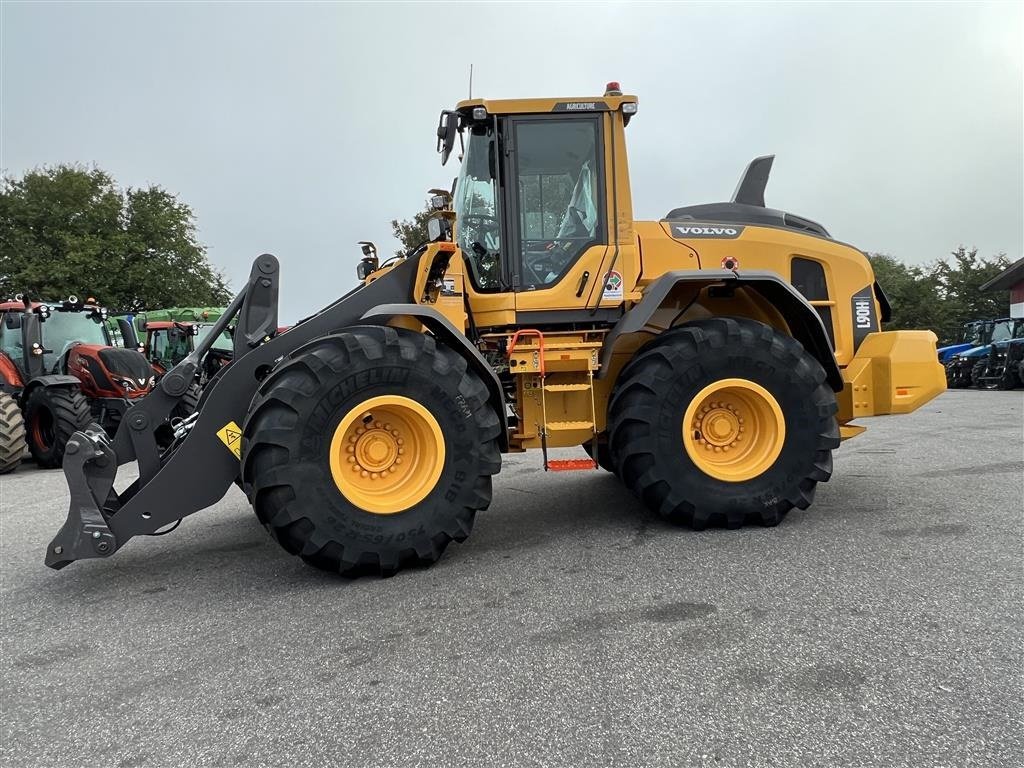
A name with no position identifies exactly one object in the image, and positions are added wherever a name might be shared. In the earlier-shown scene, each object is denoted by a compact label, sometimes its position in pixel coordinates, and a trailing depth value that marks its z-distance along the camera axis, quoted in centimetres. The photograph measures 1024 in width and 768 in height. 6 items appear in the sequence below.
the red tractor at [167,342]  1653
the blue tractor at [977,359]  1986
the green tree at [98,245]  2897
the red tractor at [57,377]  914
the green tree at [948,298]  3550
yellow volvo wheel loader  366
